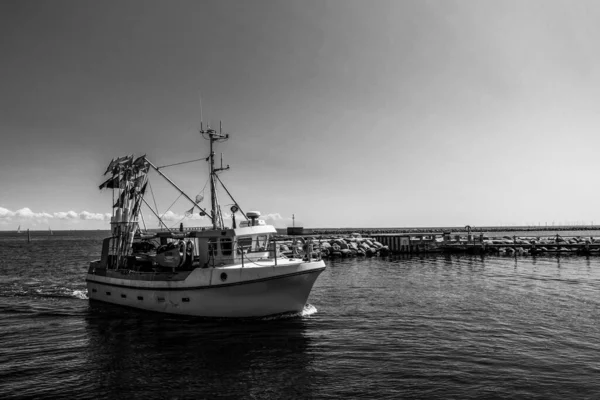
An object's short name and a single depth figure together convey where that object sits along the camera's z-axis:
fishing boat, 15.20
